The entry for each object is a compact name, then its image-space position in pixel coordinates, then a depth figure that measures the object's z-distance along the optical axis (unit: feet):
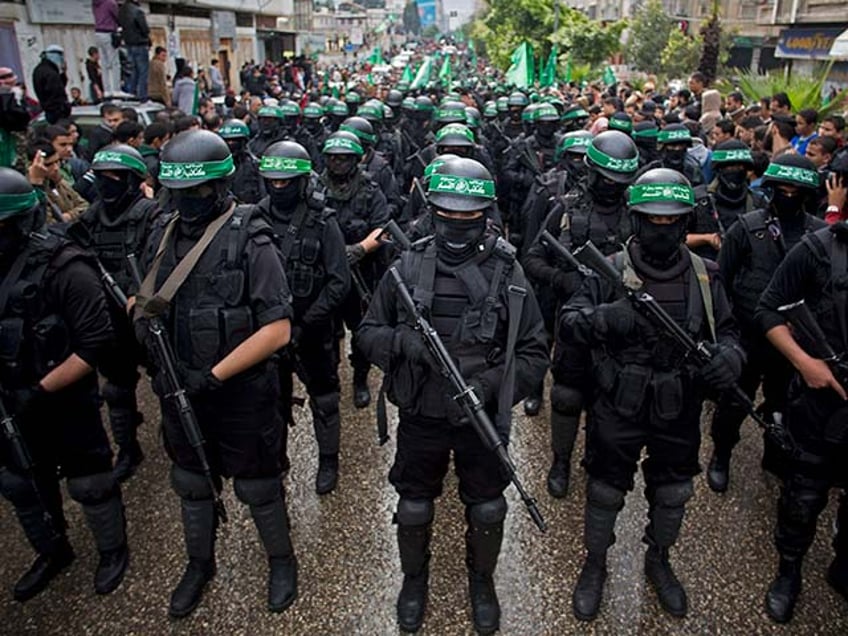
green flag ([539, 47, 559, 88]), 73.00
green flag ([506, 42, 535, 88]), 68.08
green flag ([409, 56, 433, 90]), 61.11
